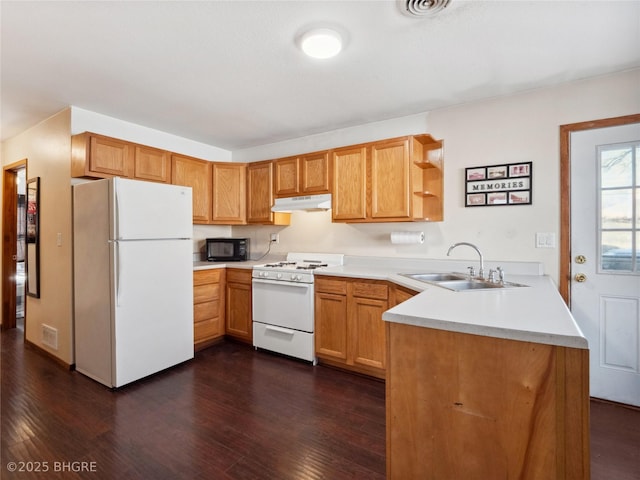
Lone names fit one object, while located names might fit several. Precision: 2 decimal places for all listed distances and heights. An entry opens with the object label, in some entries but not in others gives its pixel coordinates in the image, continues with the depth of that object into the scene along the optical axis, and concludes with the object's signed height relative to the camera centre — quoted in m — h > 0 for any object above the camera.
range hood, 3.15 +0.37
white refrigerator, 2.43 -0.32
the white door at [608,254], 2.18 -0.12
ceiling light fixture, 1.75 +1.14
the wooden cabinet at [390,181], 2.74 +0.53
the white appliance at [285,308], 2.92 -0.68
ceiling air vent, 1.53 +1.15
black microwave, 3.77 -0.12
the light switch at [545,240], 2.42 -0.02
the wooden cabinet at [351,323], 2.59 -0.74
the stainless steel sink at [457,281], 2.06 -0.32
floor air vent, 2.95 -0.93
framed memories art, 2.52 +0.44
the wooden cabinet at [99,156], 2.65 +0.73
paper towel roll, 2.92 +0.01
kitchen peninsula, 0.99 -0.54
